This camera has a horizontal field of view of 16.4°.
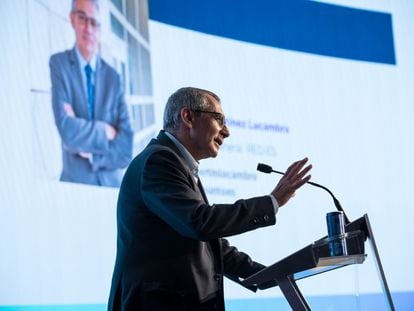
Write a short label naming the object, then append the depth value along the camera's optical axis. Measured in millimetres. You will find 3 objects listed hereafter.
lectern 3976
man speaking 4335
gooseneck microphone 4509
